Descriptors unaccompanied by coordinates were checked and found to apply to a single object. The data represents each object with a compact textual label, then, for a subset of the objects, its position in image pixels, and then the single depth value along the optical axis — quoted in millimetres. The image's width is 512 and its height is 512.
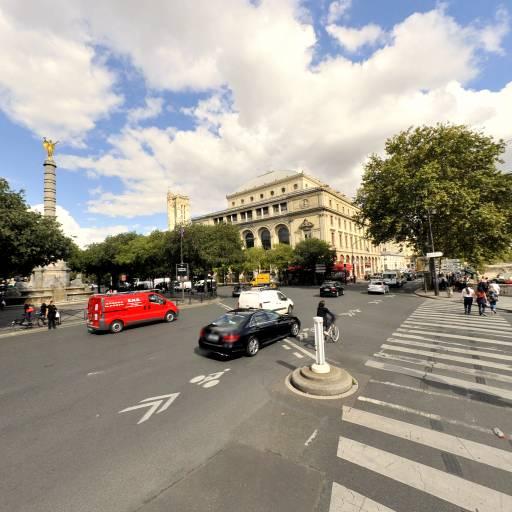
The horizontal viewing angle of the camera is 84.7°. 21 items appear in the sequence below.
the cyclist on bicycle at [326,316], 10320
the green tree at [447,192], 28250
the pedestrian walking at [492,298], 16641
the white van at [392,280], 42312
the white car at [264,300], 15781
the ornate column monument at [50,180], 37375
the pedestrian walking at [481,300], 16062
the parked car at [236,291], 35438
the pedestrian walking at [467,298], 16422
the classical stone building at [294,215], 67250
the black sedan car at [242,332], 8594
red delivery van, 14328
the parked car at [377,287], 31078
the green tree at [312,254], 51969
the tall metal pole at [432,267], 28016
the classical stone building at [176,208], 128500
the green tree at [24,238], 14578
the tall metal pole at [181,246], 30062
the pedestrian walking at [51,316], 16844
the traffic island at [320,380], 5988
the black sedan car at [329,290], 29117
